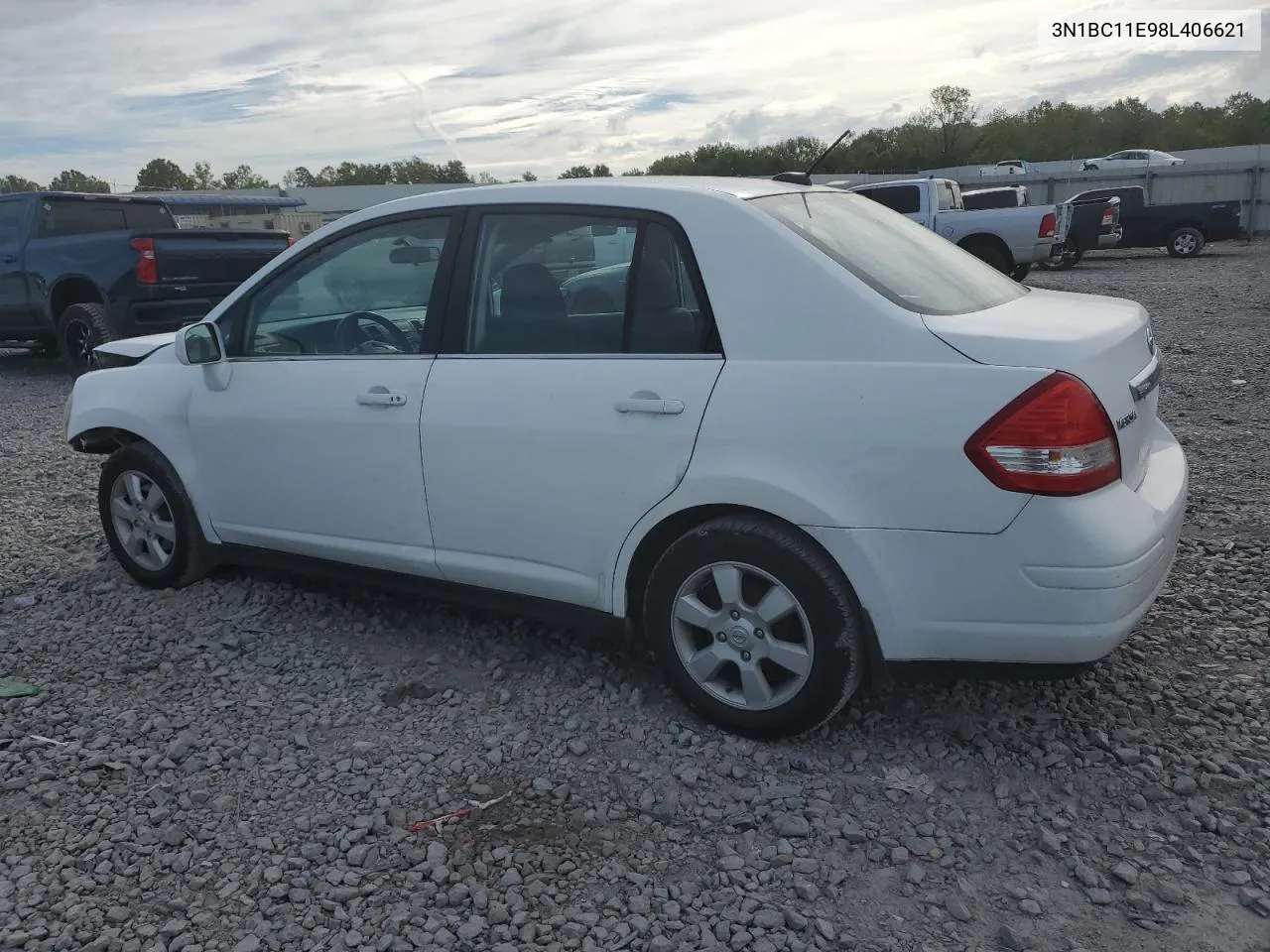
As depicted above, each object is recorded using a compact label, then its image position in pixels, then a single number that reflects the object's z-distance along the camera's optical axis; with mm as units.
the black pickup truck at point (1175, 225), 23734
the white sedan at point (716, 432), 2949
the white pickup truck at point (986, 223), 19406
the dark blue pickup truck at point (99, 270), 10656
